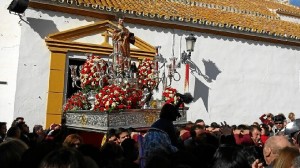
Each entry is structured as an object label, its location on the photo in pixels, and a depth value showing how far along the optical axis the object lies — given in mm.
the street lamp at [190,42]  11391
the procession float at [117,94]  7211
